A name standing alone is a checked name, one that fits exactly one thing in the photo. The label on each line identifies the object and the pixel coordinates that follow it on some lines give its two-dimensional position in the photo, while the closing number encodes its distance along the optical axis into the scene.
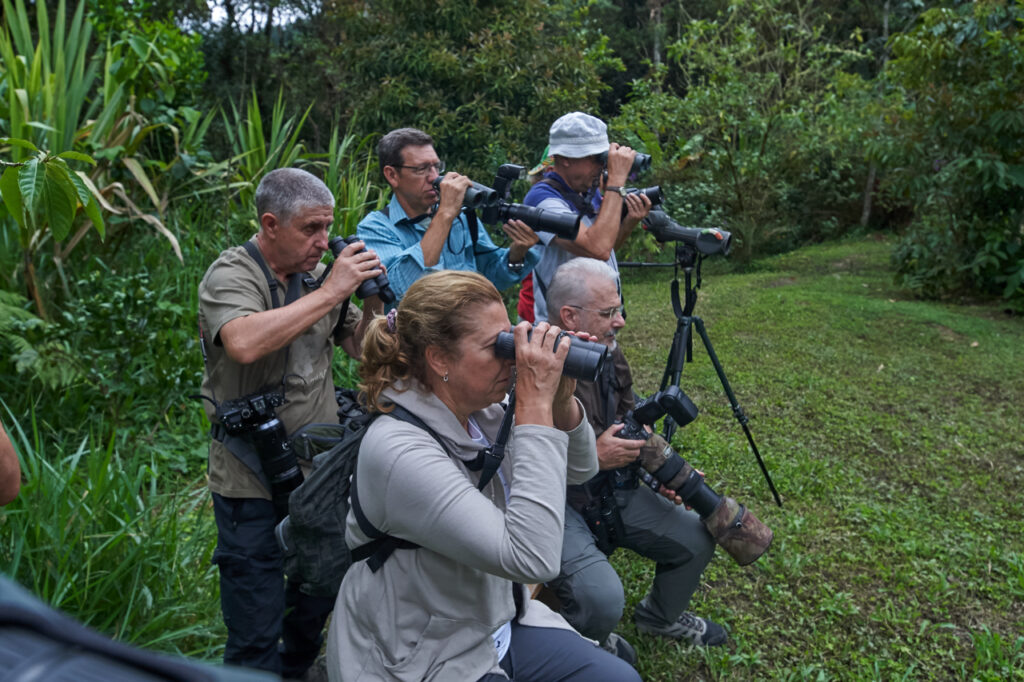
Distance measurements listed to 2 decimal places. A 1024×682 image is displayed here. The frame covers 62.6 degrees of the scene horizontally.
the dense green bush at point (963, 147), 7.62
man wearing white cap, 3.46
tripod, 3.56
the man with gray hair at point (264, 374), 2.44
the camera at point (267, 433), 2.41
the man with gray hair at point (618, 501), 2.86
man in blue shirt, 3.08
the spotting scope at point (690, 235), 3.48
